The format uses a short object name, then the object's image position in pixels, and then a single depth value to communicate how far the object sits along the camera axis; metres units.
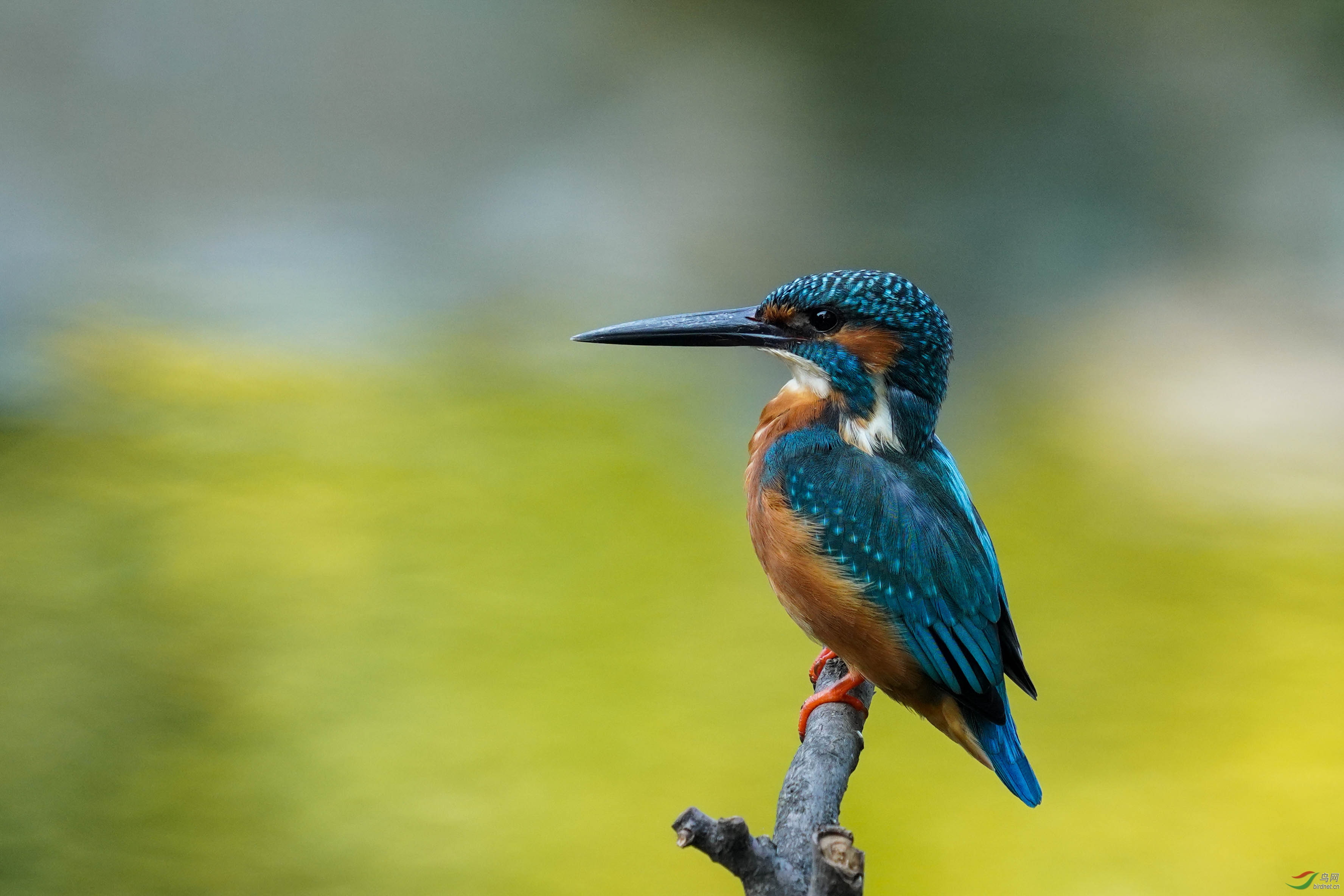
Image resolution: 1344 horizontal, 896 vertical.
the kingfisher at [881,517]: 3.91
